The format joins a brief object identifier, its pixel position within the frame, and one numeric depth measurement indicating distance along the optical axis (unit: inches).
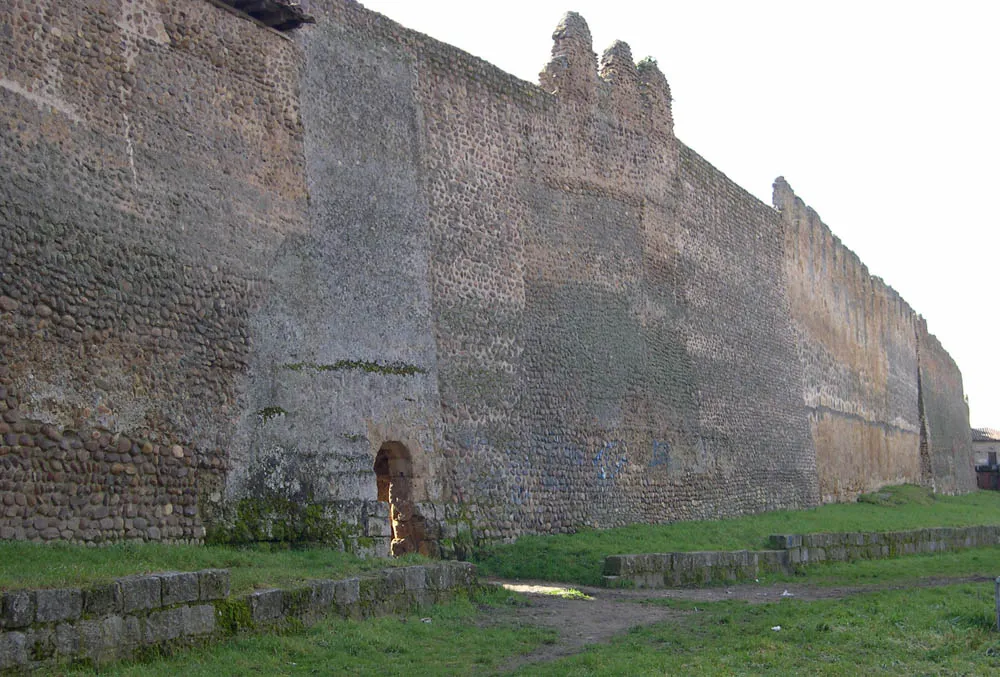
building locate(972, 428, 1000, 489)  2497.8
